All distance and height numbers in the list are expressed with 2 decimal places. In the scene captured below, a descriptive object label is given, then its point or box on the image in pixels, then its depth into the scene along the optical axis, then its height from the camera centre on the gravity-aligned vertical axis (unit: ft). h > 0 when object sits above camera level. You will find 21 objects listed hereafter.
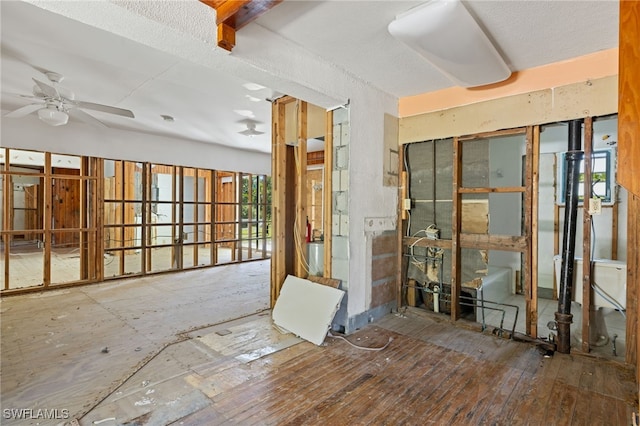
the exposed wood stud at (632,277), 7.98 -1.67
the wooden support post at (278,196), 12.63 +0.57
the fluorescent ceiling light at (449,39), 6.59 +4.00
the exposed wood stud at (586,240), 8.77 -0.80
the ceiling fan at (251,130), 16.91 +4.42
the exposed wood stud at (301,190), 12.10 +0.80
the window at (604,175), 12.56 +1.50
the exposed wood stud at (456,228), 11.18 -0.63
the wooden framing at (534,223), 9.63 -0.38
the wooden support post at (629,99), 4.52 +1.67
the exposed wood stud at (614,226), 12.10 -0.57
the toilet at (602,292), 8.81 -2.30
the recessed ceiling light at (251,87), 11.64 +4.64
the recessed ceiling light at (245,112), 14.96 +4.74
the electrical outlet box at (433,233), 11.82 -0.84
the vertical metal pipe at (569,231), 8.96 -0.58
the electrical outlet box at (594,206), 8.63 +0.15
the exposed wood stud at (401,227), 12.55 -0.67
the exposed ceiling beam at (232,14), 5.62 +3.70
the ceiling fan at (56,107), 10.83 +3.78
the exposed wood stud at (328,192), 10.89 +0.63
